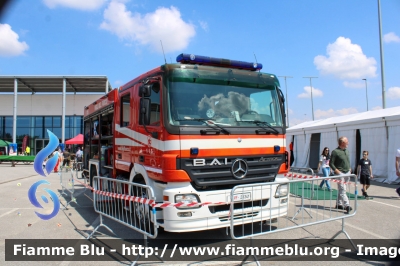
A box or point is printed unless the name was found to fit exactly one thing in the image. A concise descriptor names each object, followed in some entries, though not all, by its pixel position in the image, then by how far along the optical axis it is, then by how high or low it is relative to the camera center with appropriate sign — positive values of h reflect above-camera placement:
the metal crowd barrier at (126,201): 4.63 -0.91
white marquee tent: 14.33 +0.56
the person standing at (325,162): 12.30 -0.59
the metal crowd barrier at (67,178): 9.64 -0.88
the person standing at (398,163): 8.95 -0.47
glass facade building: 37.88 +2.65
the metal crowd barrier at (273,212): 5.03 -1.10
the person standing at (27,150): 34.80 -0.08
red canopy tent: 23.69 +0.68
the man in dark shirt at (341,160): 8.11 -0.32
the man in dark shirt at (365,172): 10.53 -0.82
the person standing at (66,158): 23.53 -0.63
